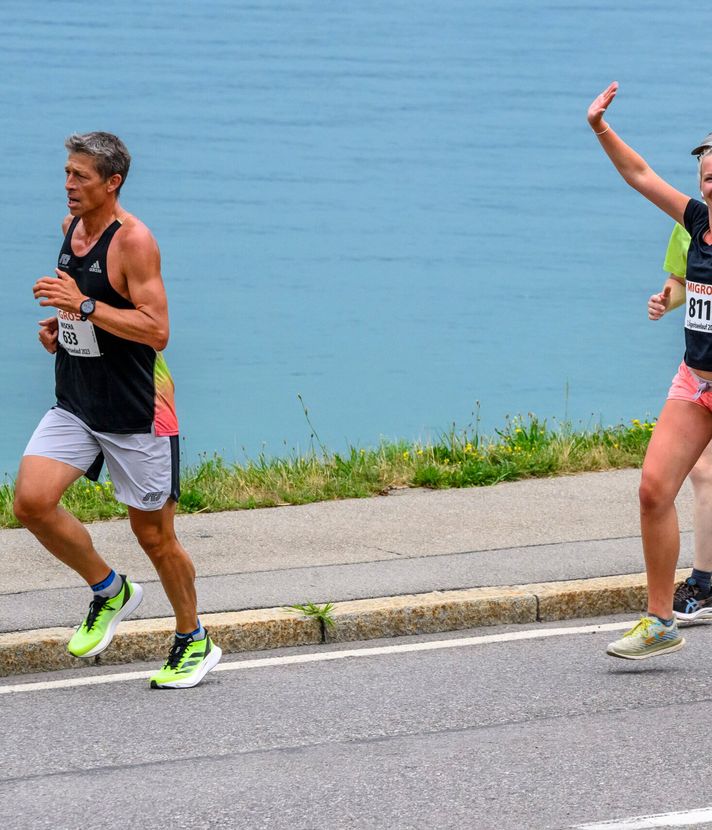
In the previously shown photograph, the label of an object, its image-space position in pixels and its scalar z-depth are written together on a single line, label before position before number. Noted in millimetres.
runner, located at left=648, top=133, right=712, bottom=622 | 13156
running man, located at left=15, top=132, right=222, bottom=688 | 11219
